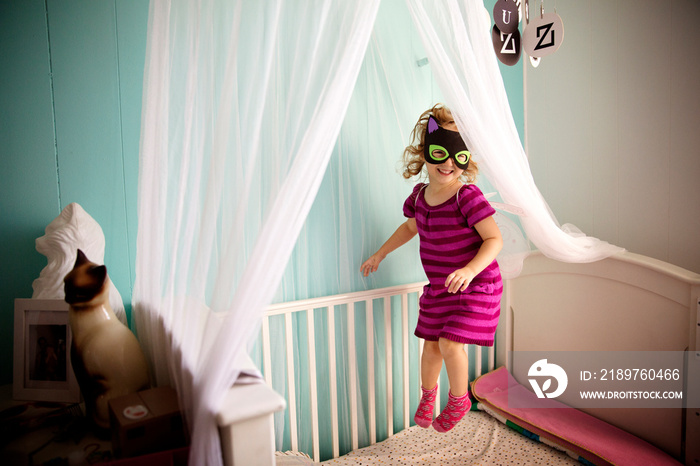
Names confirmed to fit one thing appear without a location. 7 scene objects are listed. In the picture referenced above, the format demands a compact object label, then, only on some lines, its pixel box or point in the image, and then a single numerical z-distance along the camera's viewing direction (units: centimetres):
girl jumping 134
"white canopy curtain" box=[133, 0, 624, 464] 80
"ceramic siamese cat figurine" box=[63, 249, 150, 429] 93
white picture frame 106
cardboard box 78
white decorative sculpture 113
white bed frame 141
